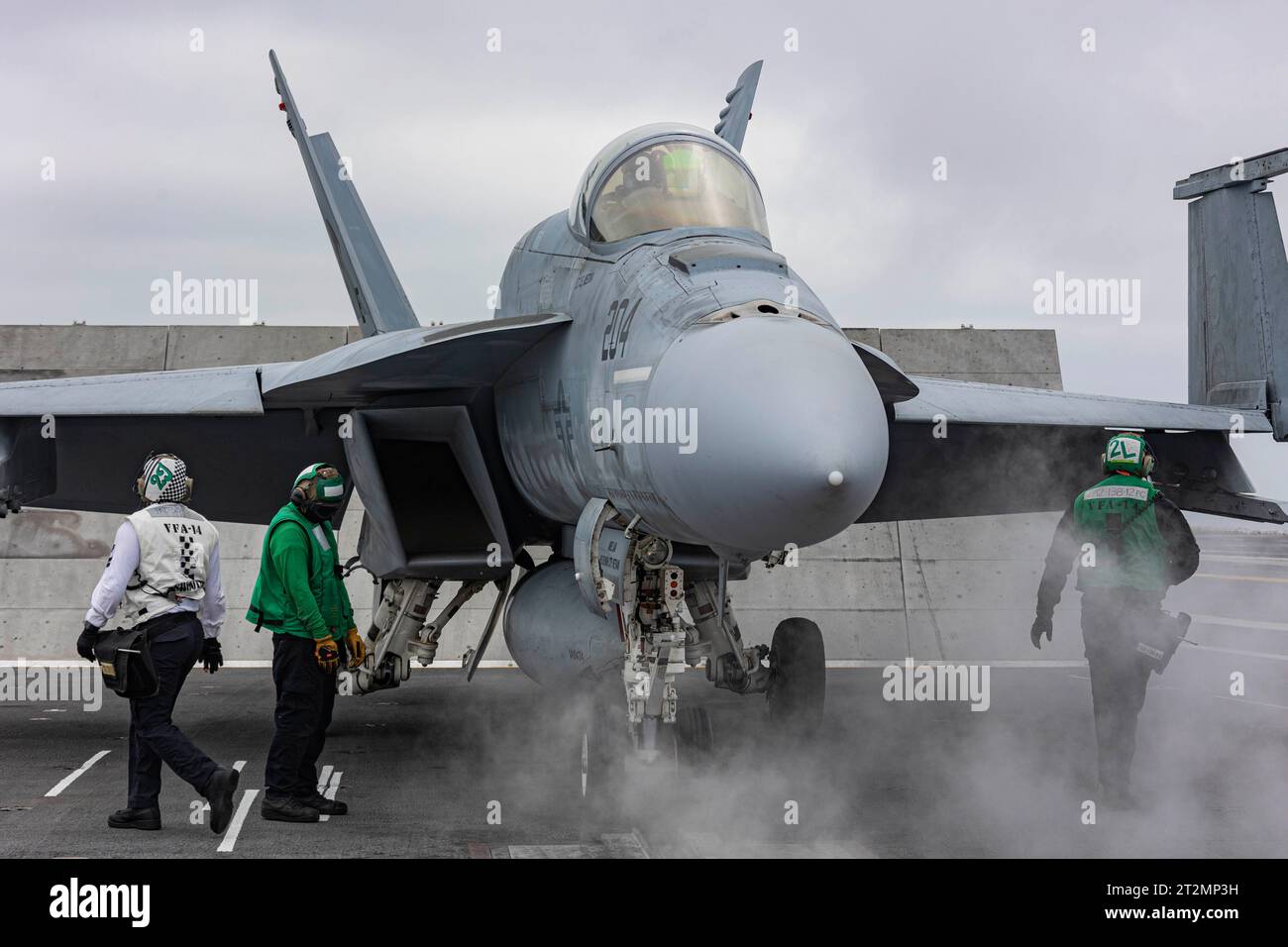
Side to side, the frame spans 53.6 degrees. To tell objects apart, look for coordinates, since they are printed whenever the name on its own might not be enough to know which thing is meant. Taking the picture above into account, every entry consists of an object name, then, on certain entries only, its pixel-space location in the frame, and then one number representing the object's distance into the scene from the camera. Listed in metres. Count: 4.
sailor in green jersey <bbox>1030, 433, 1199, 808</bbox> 7.25
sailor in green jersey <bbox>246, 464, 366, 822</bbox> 7.02
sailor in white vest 6.64
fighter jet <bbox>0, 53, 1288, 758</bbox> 5.08
